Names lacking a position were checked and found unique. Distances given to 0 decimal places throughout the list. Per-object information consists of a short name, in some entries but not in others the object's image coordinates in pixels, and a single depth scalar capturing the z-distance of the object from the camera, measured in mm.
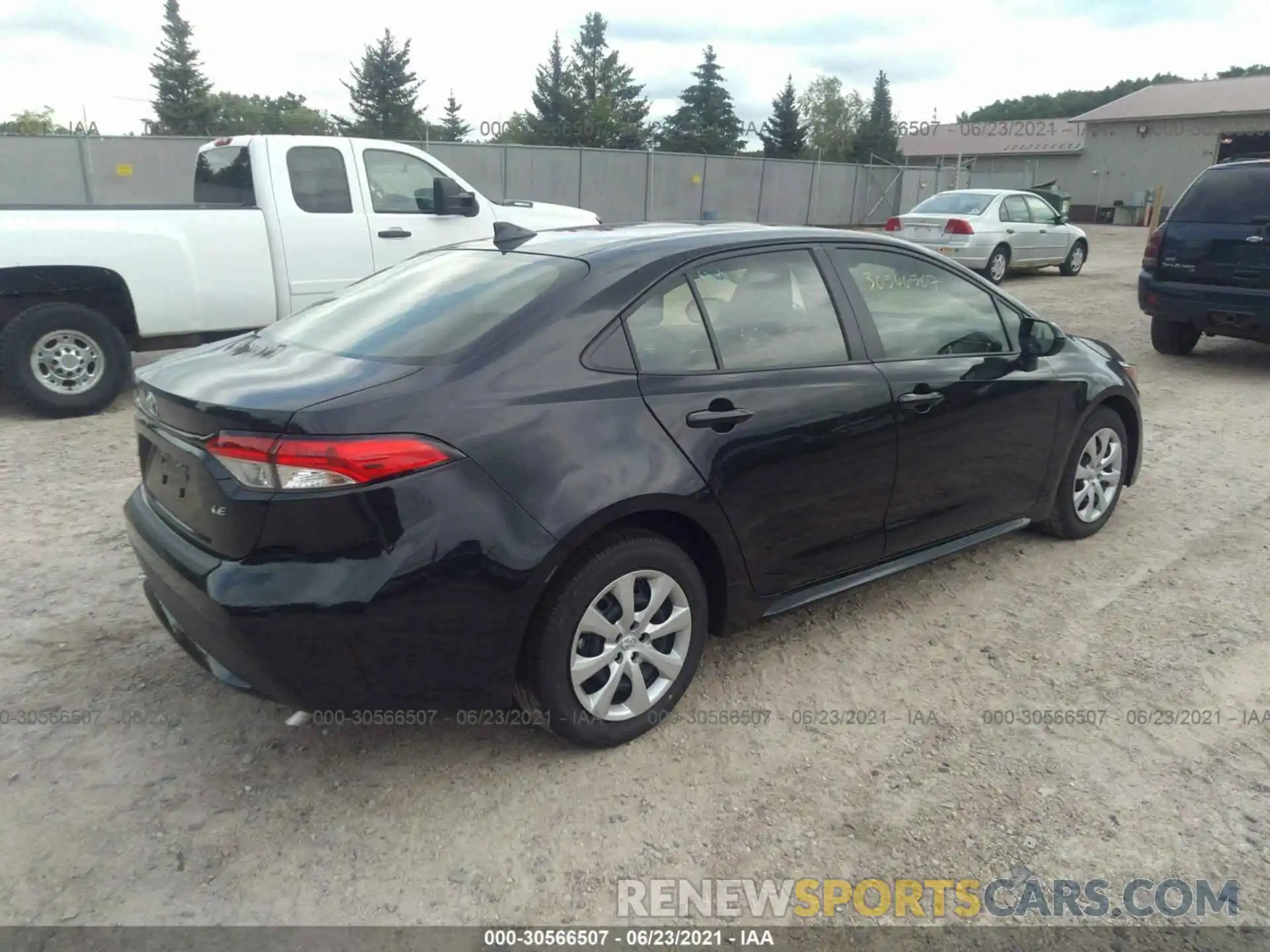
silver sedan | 14844
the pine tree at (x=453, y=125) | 68812
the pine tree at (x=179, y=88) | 57750
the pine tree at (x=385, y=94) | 54969
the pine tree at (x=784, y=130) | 63281
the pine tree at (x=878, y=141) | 66875
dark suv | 8156
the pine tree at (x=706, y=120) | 65000
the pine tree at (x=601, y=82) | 63094
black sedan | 2543
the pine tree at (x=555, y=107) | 58594
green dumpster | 28734
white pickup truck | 6492
